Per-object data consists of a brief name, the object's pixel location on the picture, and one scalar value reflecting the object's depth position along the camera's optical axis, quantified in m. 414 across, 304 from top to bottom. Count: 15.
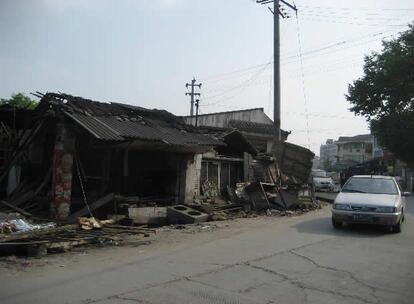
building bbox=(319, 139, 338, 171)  149.16
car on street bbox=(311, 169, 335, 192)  38.98
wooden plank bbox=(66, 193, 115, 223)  14.80
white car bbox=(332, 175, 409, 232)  13.46
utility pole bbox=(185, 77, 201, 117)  54.30
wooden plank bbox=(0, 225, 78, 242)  10.09
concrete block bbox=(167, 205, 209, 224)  15.95
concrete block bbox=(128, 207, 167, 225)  15.46
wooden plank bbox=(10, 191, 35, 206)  15.38
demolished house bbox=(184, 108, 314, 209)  20.73
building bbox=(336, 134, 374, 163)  107.06
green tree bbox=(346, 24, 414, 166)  44.19
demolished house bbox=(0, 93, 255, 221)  15.03
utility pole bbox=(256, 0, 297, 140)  25.94
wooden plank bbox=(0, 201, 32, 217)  14.13
